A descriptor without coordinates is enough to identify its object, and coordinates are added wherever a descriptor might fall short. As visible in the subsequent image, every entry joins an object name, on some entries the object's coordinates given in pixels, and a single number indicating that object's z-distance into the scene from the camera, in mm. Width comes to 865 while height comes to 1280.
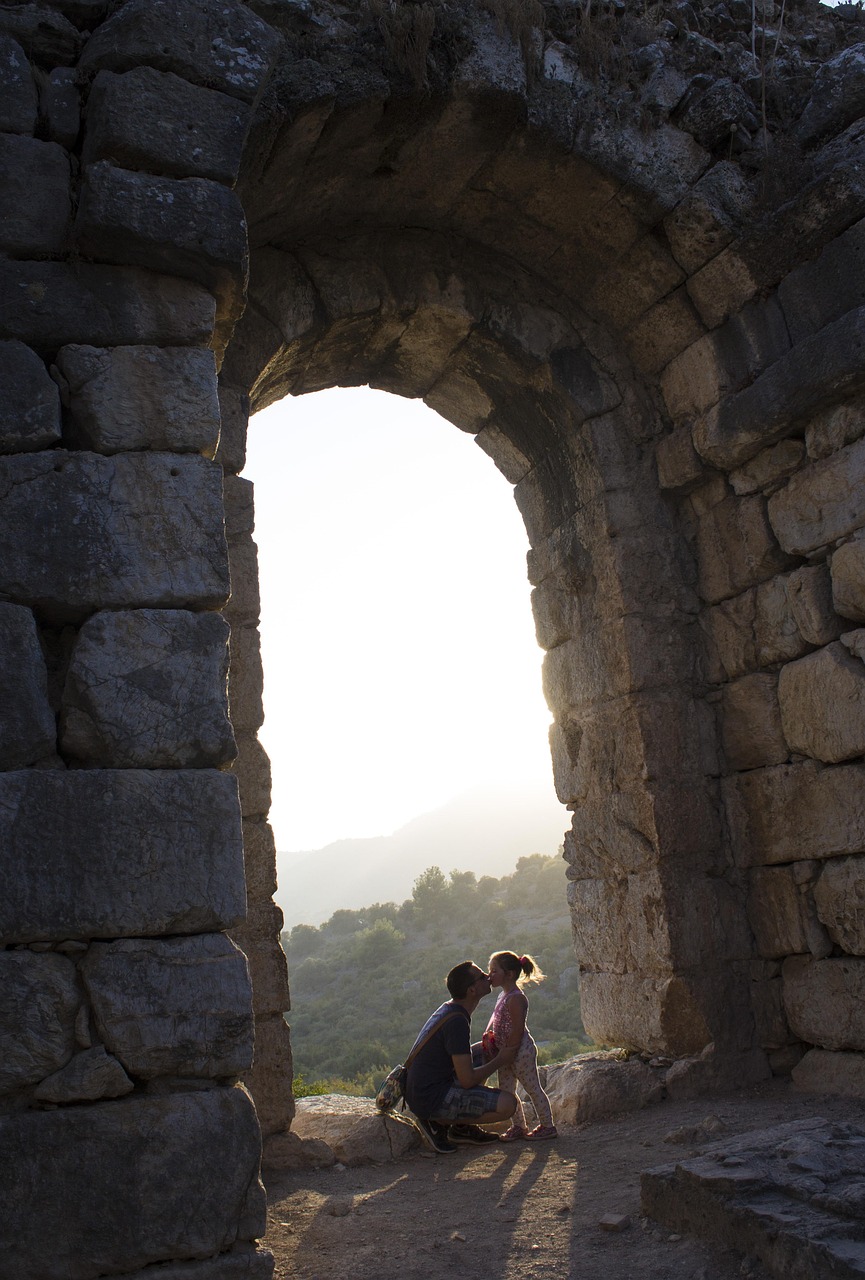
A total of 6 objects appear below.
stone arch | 2871
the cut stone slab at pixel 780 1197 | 2607
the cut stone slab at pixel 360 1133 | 4673
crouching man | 4734
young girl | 4820
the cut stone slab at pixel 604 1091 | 4977
